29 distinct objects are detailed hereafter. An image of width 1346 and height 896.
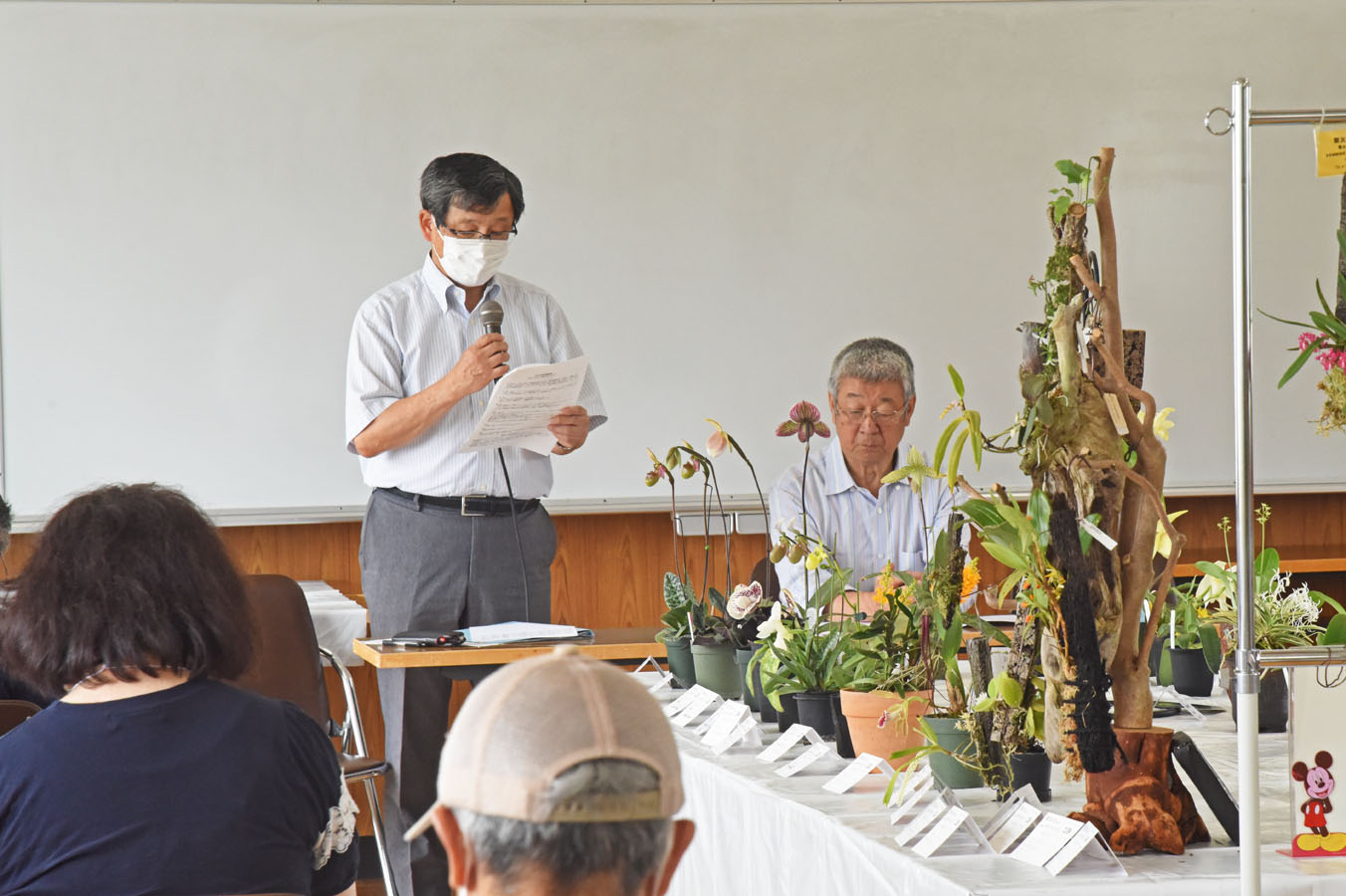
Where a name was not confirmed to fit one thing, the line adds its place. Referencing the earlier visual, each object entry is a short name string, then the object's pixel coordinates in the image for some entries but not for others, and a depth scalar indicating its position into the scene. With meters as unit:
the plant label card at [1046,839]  3.52
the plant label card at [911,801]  4.03
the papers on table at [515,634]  5.39
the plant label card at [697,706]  4.90
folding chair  5.68
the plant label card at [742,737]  4.67
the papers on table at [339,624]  6.12
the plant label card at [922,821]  3.79
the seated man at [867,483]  5.74
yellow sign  3.62
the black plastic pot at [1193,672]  4.88
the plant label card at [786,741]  4.57
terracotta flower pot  4.46
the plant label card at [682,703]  4.96
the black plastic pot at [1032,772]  4.14
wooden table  5.31
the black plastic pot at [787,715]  4.72
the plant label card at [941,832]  3.67
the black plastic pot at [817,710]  4.67
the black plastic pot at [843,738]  4.57
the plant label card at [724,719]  4.72
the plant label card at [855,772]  4.37
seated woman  3.59
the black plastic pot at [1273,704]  4.58
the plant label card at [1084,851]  3.45
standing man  5.66
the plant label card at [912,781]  4.21
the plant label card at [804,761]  4.48
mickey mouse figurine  3.56
